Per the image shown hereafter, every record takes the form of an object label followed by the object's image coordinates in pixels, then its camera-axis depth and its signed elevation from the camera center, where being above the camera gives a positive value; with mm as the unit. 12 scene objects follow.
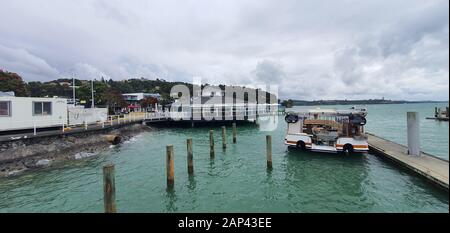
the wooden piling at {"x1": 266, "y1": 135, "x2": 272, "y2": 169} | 14094 -2377
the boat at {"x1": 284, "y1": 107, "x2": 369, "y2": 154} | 16547 -1334
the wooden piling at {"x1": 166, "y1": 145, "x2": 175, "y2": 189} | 11164 -2426
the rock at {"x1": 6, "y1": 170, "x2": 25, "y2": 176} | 13483 -3140
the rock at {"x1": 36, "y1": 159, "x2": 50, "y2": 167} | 15075 -2884
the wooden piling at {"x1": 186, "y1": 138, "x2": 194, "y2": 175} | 13333 -2285
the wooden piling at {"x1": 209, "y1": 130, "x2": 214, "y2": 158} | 17438 -2175
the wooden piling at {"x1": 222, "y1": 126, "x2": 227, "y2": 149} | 20516 -2257
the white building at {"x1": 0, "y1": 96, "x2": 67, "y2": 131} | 17219 +550
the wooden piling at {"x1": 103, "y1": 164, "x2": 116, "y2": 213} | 7371 -2198
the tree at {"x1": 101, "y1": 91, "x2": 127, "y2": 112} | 53719 +4386
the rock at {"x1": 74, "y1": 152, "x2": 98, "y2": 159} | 17438 -2823
